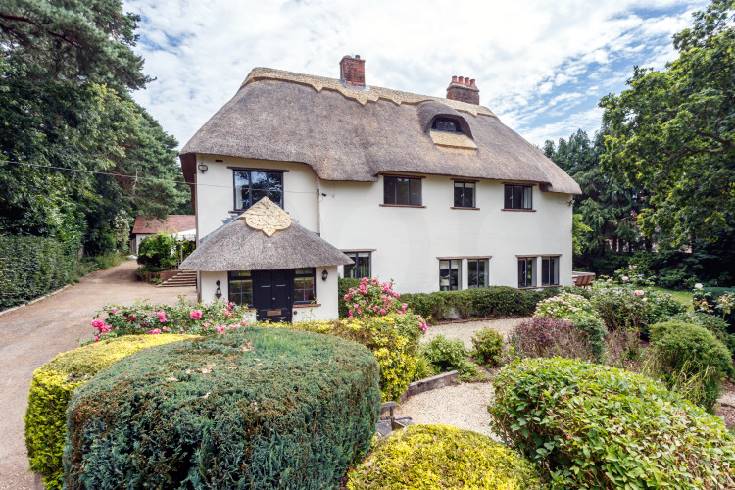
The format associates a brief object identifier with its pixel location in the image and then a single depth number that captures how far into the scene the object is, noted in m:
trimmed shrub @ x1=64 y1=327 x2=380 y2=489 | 2.31
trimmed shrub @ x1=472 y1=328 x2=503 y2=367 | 7.82
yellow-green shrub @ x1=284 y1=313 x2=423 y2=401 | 5.71
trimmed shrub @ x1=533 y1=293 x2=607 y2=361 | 7.58
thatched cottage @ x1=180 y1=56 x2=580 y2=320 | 10.41
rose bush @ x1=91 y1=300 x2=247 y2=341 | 6.27
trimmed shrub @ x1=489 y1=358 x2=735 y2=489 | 2.23
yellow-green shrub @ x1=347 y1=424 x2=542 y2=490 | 2.36
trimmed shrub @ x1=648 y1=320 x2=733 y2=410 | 6.11
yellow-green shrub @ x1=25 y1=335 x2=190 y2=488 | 3.59
